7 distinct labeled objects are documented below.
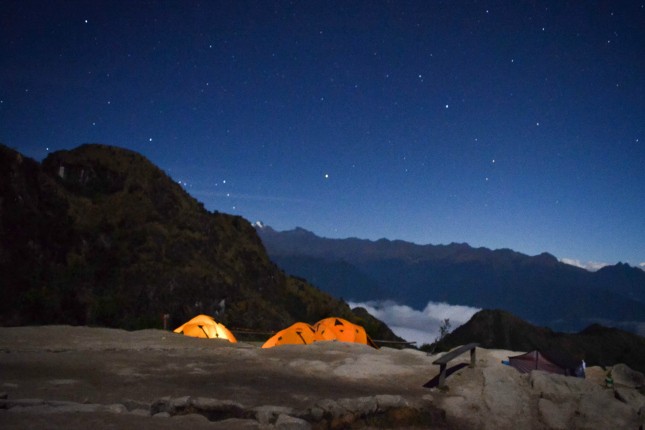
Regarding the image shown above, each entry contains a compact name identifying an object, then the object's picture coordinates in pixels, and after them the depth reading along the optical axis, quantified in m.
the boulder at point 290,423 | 7.14
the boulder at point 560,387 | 9.95
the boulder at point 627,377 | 11.78
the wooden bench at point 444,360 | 10.41
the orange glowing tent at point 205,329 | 22.62
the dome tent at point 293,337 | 20.78
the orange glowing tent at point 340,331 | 22.69
